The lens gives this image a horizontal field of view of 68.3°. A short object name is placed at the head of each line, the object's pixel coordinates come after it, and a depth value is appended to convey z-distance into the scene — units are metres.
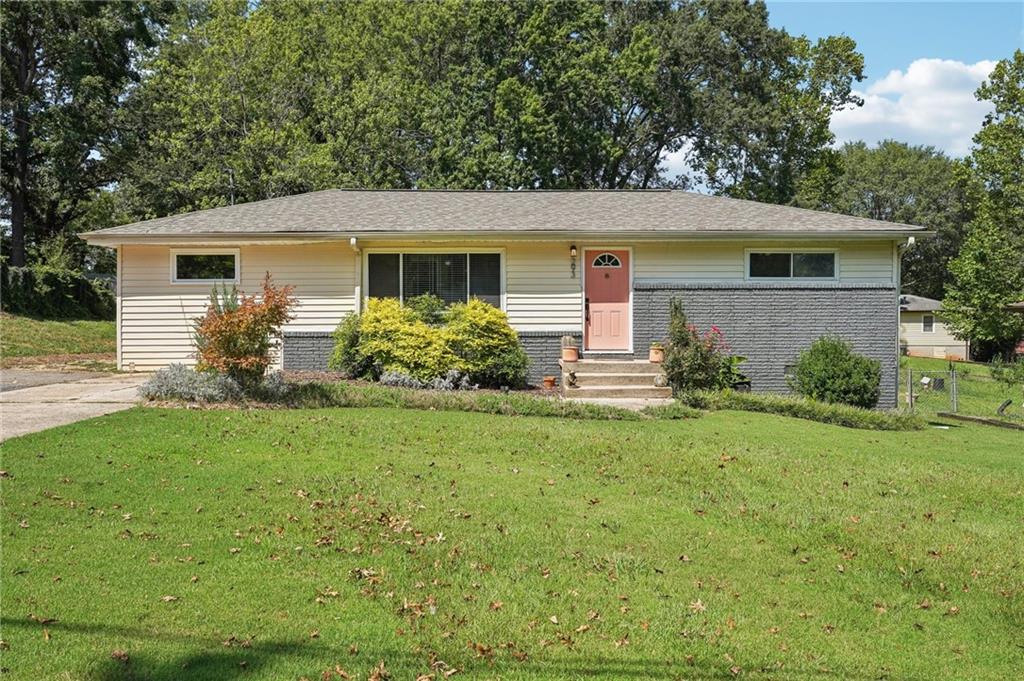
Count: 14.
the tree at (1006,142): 32.38
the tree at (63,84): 26.73
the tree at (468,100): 25.98
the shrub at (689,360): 12.98
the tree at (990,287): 32.94
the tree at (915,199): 48.31
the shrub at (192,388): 10.37
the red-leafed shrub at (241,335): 10.18
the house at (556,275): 14.60
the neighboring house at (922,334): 42.03
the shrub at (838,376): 13.24
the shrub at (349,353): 13.38
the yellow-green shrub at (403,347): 12.77
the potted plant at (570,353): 13.36
